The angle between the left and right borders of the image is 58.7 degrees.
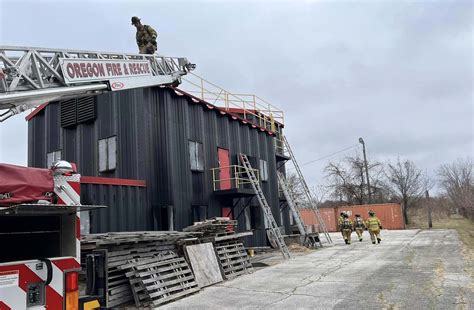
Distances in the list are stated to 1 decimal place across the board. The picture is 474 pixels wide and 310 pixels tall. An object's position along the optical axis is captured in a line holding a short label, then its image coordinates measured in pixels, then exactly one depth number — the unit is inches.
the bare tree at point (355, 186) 2025.1
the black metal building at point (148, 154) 573.6
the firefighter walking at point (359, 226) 945.5
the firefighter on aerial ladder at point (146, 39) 563.8
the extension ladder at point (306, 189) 910.4
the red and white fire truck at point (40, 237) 149.9
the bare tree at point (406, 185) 1835.6
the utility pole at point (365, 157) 1796.1
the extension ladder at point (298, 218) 810.8
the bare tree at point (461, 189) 1483.8
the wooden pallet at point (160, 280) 363.3
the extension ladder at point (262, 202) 660.7
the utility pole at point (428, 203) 1404.8
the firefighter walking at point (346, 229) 864.3
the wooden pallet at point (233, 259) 492.4
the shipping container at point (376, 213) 1416.1
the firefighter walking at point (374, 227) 837.2
